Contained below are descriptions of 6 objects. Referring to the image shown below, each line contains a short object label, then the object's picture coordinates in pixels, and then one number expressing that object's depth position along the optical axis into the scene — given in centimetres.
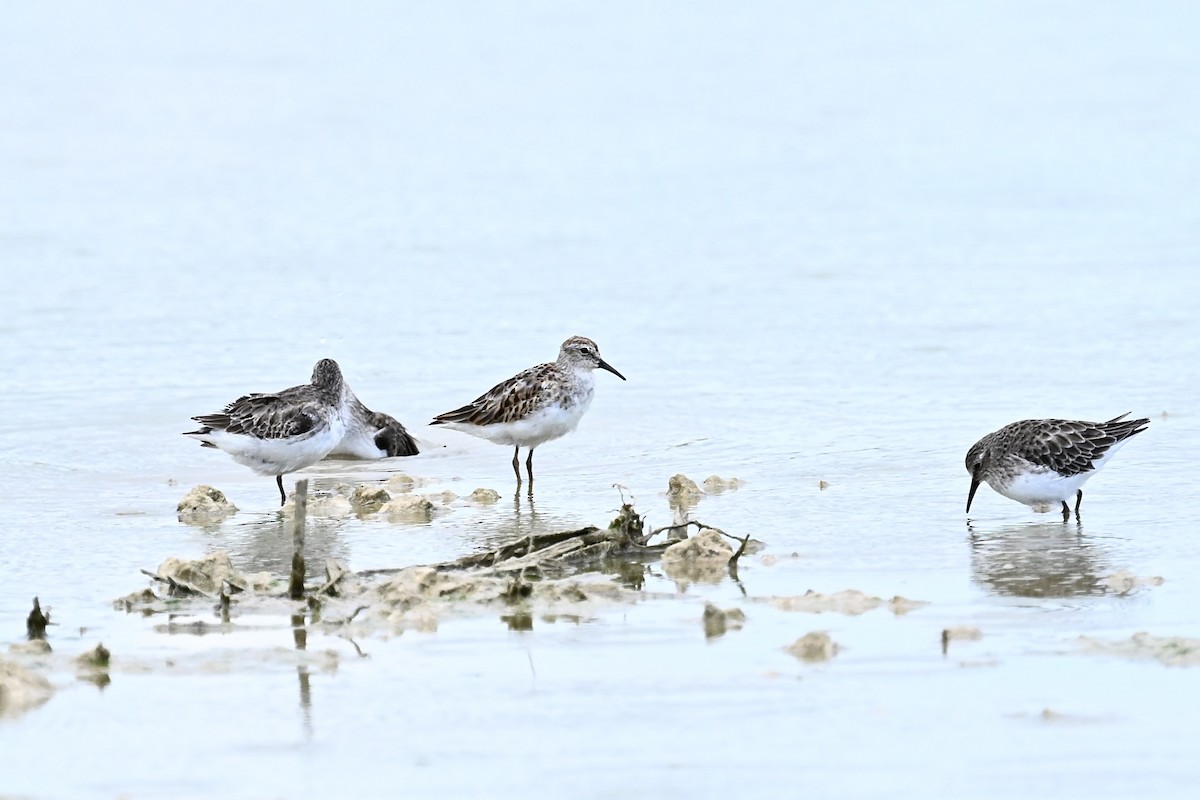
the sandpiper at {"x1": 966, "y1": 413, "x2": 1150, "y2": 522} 2023
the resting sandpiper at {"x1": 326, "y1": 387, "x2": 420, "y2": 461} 2580
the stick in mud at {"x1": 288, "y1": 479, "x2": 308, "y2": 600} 1535
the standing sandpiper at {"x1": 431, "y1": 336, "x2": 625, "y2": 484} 2408
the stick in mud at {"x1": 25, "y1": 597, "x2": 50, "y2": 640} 1484
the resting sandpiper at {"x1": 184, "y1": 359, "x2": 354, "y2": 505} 2280
